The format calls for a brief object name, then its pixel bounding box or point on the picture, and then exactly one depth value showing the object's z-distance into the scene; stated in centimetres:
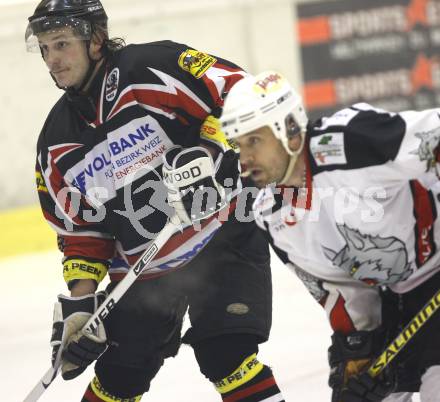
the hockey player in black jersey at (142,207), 613
